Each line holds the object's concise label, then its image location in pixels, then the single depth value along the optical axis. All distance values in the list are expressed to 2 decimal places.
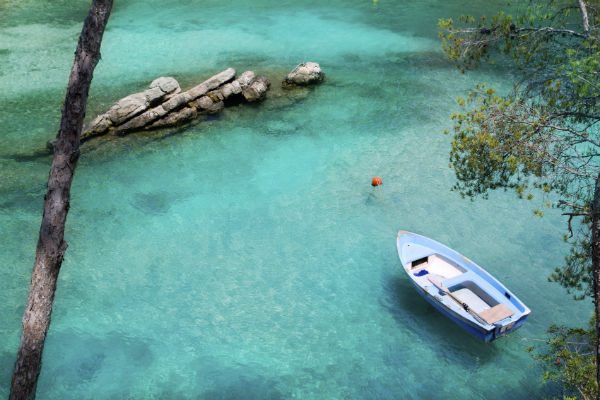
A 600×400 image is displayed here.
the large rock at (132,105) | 20.30
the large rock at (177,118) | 21.00
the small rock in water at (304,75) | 23.45
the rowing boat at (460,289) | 13.50
